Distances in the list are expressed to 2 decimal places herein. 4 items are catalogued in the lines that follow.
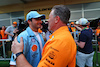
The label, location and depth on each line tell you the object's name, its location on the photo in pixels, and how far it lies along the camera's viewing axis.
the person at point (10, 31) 4.80
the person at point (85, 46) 2.31
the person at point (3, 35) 5.57
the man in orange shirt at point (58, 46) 0.76
